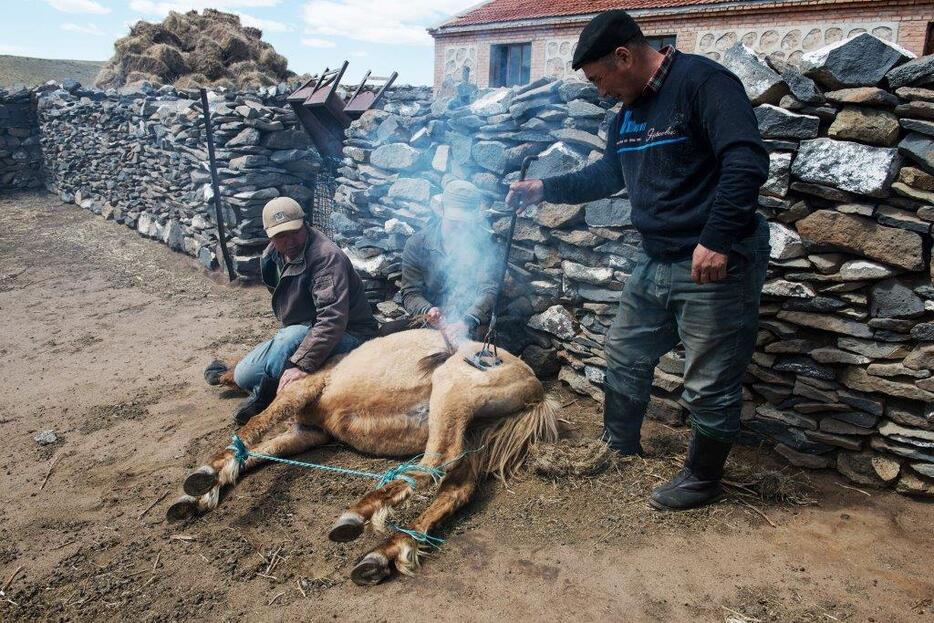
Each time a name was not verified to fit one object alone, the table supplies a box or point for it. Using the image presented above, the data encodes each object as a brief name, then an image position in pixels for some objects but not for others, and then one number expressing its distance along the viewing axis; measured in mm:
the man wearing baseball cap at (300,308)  4211
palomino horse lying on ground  3402
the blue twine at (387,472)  3406
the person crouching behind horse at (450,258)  4965
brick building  13164
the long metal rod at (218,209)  8625
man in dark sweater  2613
